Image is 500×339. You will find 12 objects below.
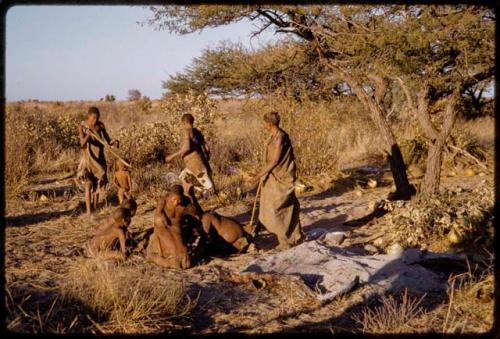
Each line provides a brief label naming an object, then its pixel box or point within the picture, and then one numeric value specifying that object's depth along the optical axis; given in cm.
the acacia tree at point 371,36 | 734
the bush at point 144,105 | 2649
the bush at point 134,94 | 4841
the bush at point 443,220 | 635
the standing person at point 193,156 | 742
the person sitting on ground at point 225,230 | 641
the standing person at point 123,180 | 825
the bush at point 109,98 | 4486
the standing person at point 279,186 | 657
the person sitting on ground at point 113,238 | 599
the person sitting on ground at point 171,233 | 576
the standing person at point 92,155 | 800
